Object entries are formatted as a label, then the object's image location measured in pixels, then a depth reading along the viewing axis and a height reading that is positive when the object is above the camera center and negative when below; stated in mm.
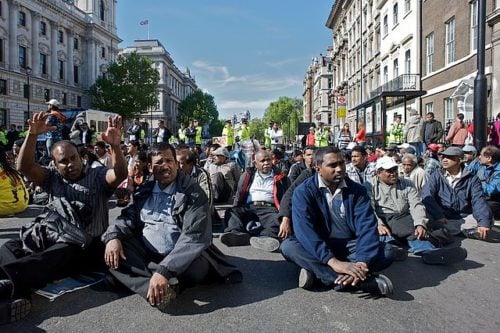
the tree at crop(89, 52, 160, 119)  57188 +9309
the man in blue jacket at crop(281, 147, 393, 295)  3885 -719
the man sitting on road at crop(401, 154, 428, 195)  7242 -264
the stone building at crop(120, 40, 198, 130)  99500 +19316
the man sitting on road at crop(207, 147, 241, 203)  8188 -377
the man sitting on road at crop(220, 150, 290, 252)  6197 -692
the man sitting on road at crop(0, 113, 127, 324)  3568 -657
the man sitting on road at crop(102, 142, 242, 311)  3668 -741
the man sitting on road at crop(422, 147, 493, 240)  6023 -640
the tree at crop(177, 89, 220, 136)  103250 +11848
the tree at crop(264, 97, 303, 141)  122669 +13120
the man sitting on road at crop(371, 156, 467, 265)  5383 -703
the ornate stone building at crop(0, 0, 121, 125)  47281 +13698
